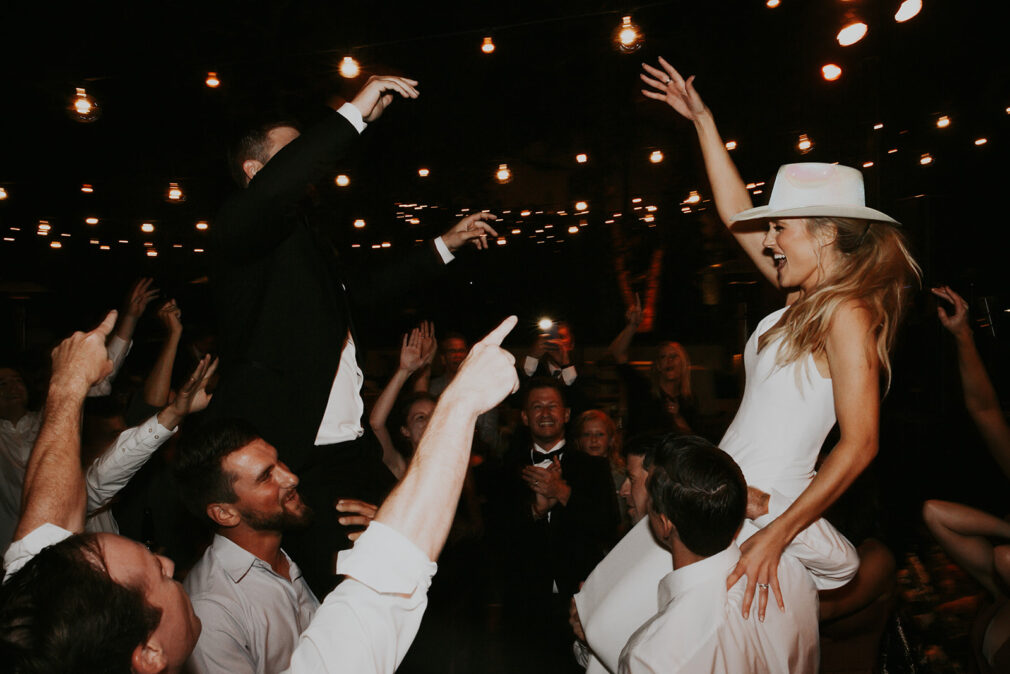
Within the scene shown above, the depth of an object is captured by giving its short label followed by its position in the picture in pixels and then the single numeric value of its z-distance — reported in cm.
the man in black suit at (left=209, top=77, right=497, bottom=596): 142
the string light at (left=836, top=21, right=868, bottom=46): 394
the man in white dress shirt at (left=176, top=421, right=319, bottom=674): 182
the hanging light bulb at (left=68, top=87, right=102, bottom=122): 439
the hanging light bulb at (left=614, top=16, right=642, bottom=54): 411
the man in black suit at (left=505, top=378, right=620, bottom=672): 302
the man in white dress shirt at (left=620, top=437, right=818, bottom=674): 147
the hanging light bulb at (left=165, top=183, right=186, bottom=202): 655
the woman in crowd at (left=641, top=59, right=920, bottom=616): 151
